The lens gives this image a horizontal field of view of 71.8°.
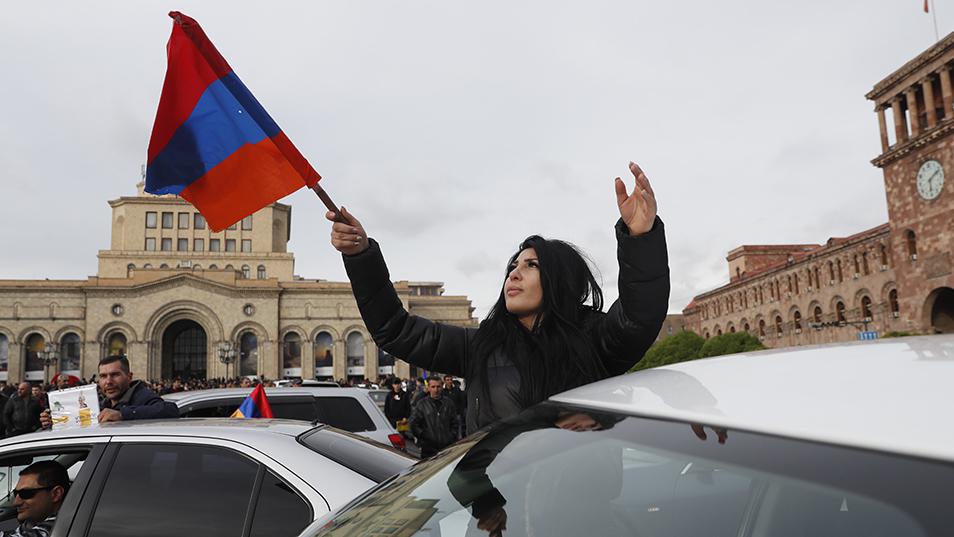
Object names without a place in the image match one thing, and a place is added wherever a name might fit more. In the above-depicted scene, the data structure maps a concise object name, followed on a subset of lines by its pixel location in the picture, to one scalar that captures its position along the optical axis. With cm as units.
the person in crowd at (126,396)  493
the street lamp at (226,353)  5225
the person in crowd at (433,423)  838
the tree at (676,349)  3972
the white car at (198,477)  289
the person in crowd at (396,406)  1268
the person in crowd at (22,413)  1106
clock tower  3444
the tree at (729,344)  3869
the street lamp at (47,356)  5234
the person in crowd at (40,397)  1204
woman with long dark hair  222
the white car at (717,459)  83
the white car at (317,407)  668
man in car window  336
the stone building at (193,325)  5562
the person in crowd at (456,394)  1148
